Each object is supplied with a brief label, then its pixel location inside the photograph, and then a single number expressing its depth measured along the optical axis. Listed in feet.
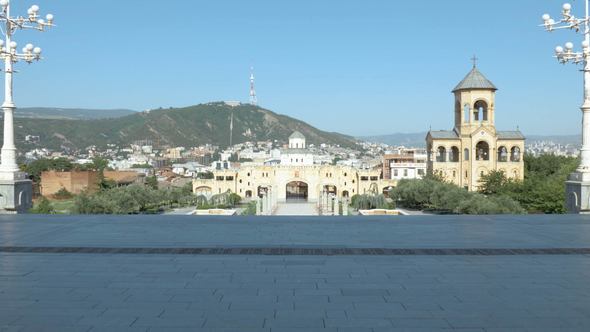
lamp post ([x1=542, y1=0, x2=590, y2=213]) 36.52
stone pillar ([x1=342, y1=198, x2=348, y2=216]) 119.36
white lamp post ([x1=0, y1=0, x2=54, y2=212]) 36.24
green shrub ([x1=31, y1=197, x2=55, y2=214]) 91.61
